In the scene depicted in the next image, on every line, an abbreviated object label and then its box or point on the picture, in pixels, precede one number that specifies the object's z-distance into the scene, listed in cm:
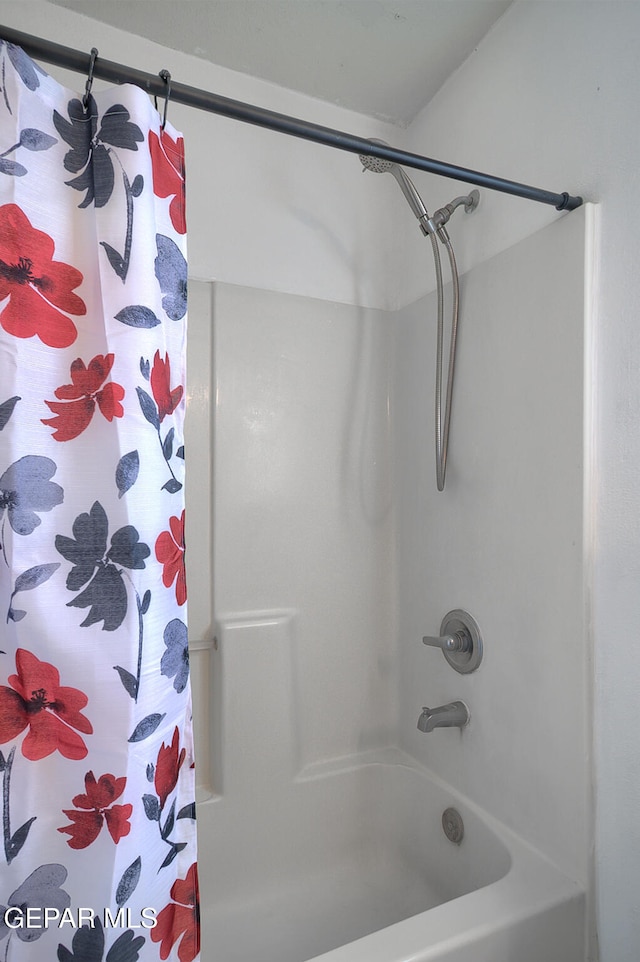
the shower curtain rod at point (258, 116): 77
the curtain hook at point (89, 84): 76
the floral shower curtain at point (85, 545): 72
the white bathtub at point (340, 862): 129
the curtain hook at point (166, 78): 82
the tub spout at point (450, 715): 138
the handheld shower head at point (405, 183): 140
